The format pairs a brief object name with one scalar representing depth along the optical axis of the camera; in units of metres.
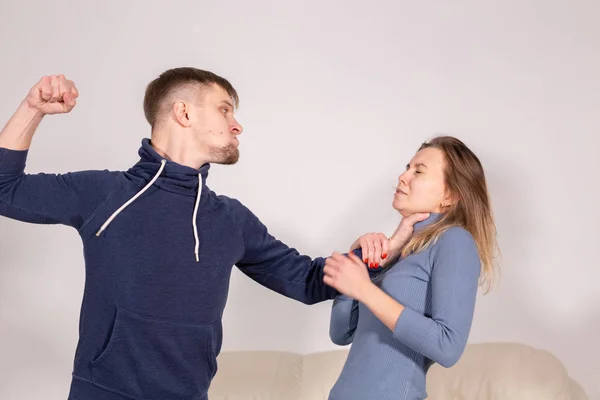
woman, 1.79
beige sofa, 2.89
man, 1.80
